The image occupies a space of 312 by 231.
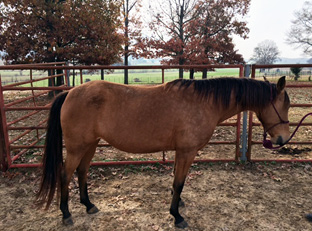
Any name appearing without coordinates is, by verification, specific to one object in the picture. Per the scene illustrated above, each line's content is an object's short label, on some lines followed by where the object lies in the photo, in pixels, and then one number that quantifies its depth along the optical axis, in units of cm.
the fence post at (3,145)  420
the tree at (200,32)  1667
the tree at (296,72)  2544
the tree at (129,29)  1861
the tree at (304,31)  3228
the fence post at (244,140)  468
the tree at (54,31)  1216
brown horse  280
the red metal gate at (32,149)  414
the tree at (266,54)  6838
